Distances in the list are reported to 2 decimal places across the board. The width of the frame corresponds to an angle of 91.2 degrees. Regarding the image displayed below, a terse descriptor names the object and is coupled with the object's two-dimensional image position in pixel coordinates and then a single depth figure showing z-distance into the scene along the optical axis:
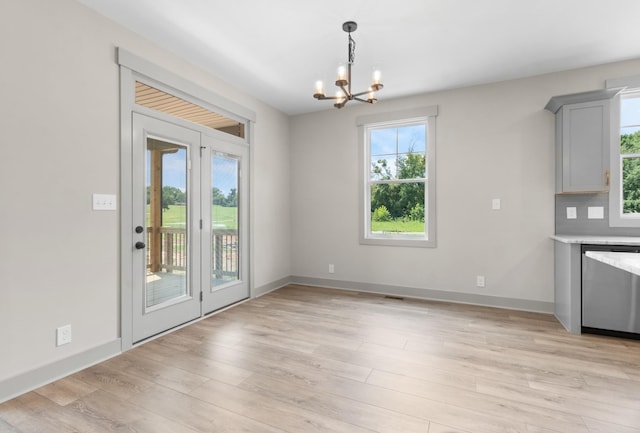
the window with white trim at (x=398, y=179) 4.38
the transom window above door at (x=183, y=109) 2.98
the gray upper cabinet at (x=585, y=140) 3.25
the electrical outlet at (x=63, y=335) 2.31
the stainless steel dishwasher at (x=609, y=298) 2.93
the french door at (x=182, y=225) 2.91
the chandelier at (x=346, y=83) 2.55
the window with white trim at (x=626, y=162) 3.42
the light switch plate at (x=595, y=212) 3.49
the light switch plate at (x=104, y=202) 2.55
